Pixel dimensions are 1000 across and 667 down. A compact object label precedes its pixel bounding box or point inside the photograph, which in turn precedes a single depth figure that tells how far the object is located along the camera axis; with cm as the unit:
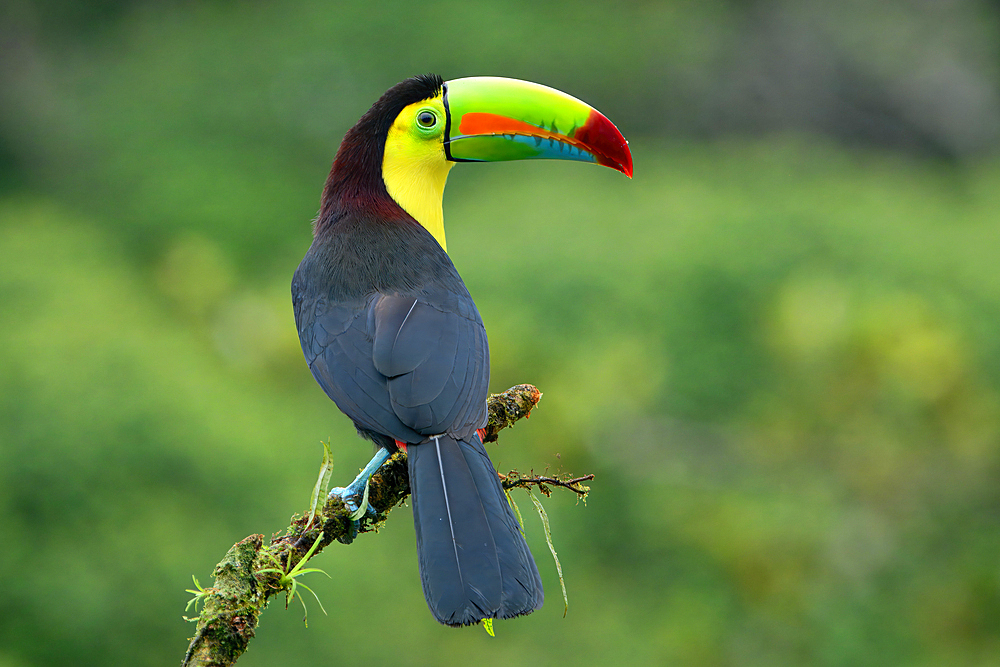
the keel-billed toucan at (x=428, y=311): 464
